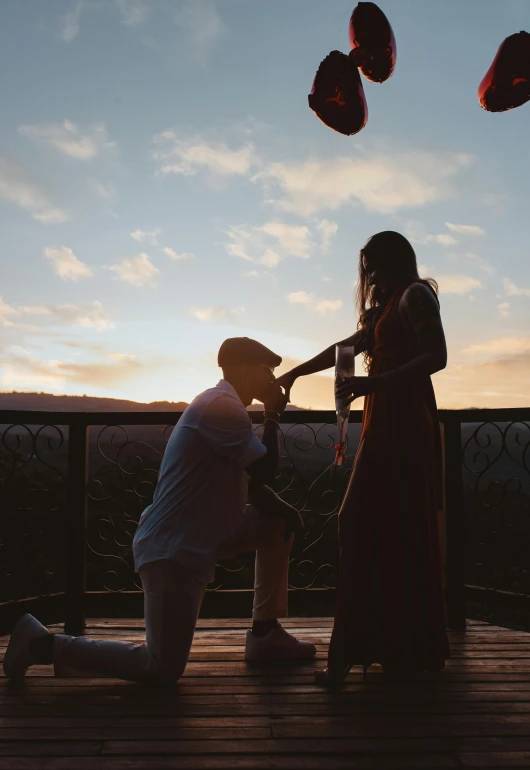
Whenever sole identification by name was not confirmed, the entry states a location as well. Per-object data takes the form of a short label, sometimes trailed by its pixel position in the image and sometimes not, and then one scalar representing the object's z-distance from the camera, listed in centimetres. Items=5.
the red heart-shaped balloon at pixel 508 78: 306
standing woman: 266
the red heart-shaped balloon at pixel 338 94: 316
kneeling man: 253
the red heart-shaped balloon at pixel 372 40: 306
